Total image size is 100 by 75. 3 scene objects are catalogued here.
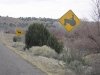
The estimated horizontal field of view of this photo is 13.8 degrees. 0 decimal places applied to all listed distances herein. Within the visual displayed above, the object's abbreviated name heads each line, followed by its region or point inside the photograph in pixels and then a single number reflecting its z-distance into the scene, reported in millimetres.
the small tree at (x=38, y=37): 35906
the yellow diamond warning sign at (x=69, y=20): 24188
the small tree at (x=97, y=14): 25412
